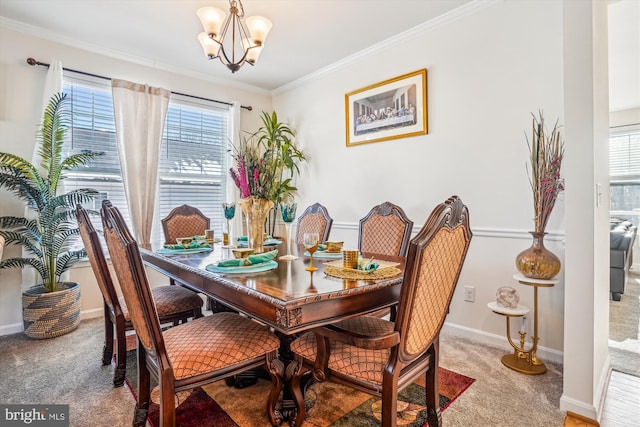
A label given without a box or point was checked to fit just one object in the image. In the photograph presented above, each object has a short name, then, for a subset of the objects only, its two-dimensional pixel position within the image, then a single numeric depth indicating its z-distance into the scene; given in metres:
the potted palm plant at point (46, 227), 2.58
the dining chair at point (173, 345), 1.19
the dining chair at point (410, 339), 1.10
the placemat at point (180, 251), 2.04
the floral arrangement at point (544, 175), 2.01
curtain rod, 2.86
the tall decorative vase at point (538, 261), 1.99
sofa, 3.54
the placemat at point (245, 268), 1.51
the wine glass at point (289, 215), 2.27
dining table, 1.13
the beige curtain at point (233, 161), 4.07
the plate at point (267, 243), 2.37
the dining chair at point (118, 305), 1.81
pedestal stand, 2.01
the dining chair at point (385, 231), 2.32
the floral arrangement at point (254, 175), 1.81
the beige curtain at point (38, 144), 2.80
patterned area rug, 1.57
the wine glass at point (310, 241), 1.54
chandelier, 2.05
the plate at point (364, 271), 1.47
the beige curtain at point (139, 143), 3.28
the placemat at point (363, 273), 1.40
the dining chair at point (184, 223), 2.91
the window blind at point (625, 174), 5.81
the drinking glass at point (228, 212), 2.45
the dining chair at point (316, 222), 2.76
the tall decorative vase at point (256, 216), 1.94
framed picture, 2.94
